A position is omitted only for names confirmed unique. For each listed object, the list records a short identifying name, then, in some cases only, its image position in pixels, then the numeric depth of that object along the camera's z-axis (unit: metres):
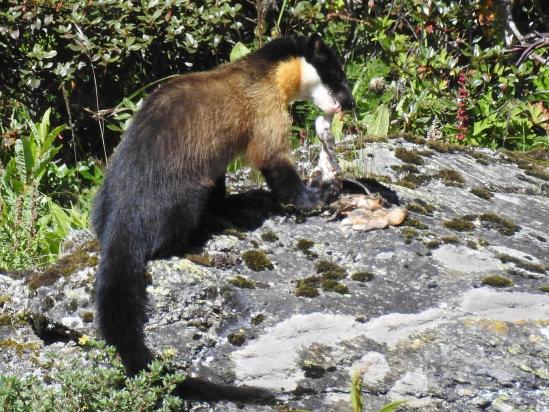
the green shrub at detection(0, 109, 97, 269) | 11.10
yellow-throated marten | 8.16
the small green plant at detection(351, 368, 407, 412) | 6.29
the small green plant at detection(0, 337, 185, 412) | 6.77
